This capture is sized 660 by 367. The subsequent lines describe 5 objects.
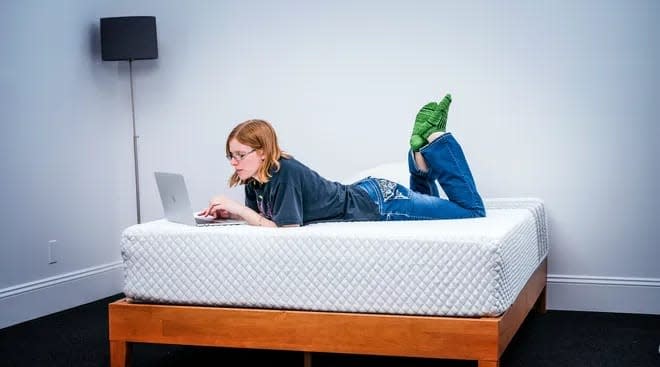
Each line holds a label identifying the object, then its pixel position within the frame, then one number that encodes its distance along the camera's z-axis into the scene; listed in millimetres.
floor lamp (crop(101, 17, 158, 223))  4152
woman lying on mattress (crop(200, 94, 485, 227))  2705
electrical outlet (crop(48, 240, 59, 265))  3857
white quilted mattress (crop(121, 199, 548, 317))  2344
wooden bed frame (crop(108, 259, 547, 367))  2311
